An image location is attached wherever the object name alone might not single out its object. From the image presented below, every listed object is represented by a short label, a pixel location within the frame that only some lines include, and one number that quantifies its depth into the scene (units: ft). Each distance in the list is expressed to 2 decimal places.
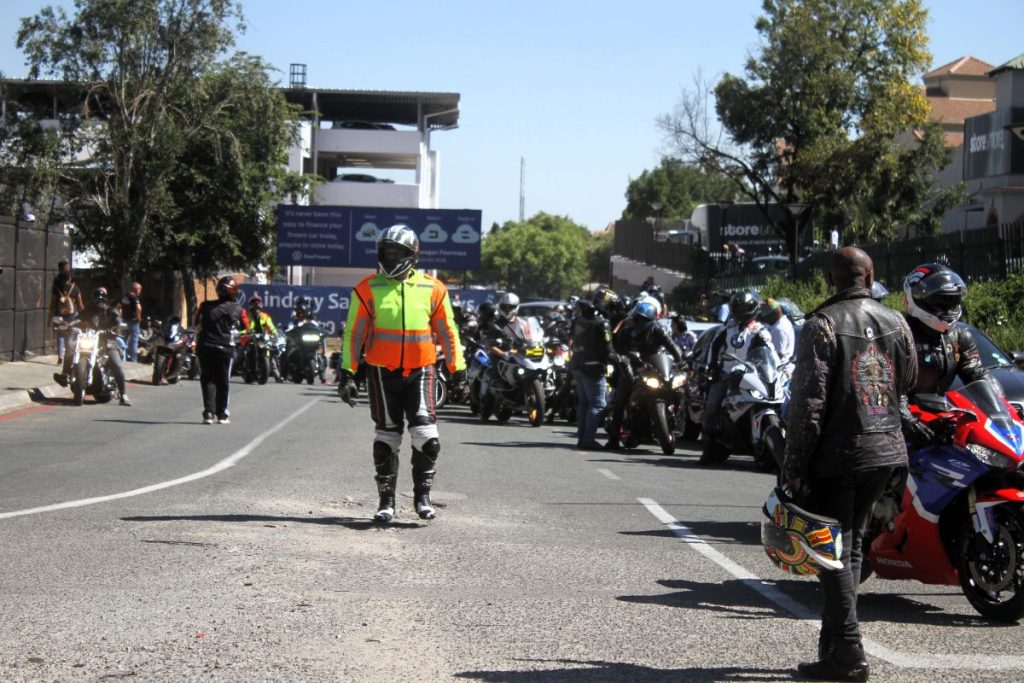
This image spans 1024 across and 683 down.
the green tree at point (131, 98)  136.05
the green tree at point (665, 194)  392.88
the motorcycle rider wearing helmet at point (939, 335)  25.13
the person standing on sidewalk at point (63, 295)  86.58
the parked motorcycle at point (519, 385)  68.74
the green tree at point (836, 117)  146.61
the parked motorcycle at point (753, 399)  46.93
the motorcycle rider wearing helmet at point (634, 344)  55.47
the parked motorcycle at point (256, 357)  102.37
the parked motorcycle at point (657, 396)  54.54
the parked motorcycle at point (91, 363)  70.13
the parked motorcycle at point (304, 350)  107.45
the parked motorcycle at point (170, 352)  92.73
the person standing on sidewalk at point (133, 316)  101.65
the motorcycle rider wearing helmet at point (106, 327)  71.41
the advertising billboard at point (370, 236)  159.63
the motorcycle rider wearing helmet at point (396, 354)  31.55
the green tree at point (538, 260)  476.95
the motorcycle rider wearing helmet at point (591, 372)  57.11
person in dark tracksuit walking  61.00
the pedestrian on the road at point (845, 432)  18.38
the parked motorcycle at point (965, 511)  22.09
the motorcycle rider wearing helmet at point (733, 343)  48.26
